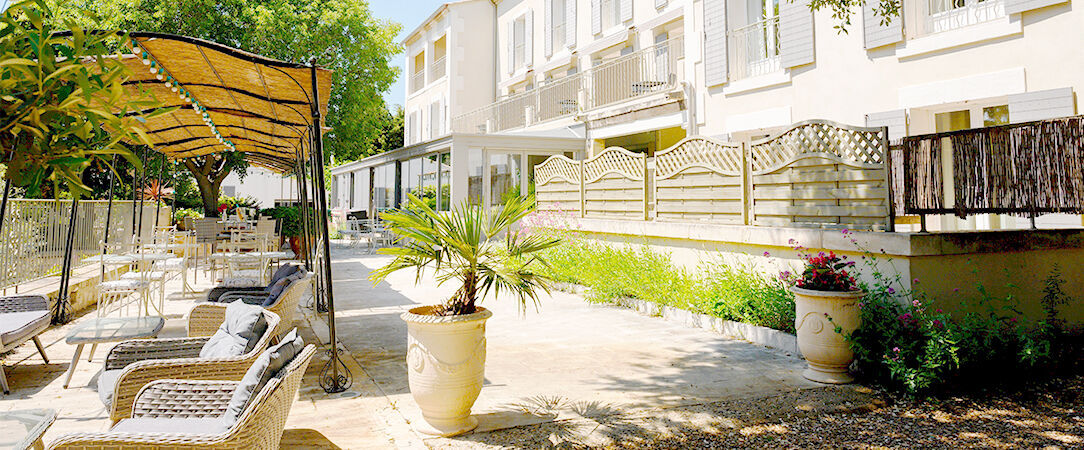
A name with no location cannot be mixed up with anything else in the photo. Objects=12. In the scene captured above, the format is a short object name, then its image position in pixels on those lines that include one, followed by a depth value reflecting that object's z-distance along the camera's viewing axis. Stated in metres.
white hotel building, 7.01
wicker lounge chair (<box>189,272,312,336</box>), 4.75
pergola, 4.44
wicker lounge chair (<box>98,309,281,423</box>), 3.07
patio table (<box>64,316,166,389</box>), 4.35
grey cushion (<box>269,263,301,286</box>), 5.87
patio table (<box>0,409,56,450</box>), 2.32
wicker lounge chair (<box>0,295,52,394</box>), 4.27
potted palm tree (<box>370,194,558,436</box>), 3.39
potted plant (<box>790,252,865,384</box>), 4.43
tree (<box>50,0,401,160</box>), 14.76
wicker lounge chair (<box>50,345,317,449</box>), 2.29
